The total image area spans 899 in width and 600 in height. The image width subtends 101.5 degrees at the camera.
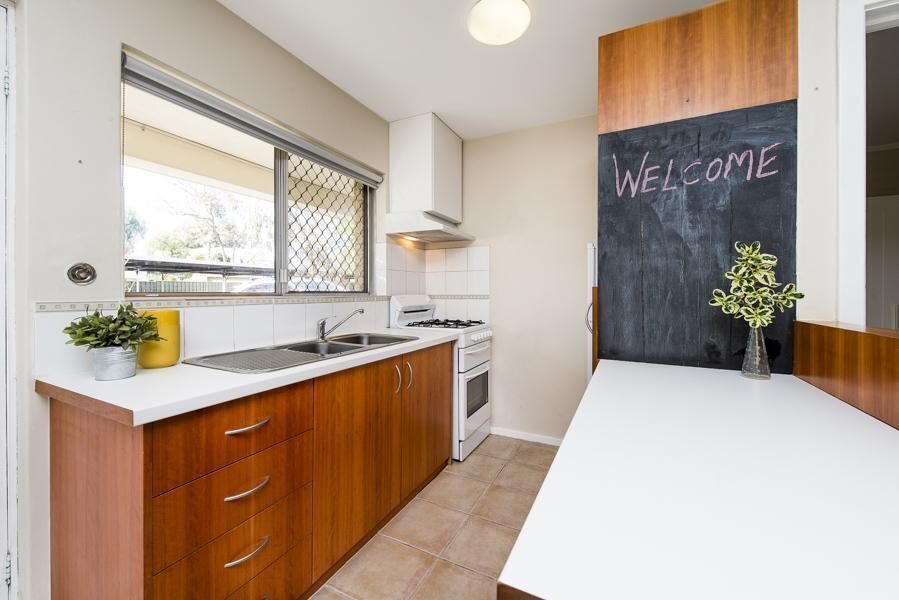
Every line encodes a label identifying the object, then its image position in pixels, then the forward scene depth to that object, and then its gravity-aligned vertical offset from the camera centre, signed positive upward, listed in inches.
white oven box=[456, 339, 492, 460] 99.0 -28.6
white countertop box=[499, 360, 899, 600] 13.7 -10.6
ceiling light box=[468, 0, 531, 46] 59.0 +45.6
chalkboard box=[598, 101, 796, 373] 48.2 +10.1
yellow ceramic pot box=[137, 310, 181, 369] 52.4 -7.2
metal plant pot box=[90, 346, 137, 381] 44.8 -8.2
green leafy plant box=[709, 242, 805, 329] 44.4 +0.4
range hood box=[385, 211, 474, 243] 102.6 +20.0
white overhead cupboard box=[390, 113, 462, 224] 103.5 +37.6
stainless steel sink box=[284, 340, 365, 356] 78.9 -11.0
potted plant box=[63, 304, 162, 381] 44.2 -5.2
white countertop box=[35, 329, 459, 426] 36.8 -10.5
